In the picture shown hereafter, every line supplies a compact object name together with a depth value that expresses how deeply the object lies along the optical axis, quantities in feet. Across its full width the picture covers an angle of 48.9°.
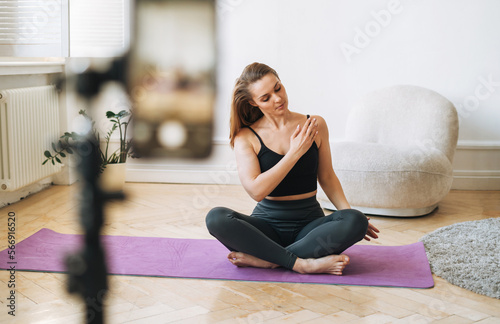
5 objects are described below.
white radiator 8.99
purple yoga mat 6.03
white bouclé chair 8.81
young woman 5.92
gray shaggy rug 5.87
